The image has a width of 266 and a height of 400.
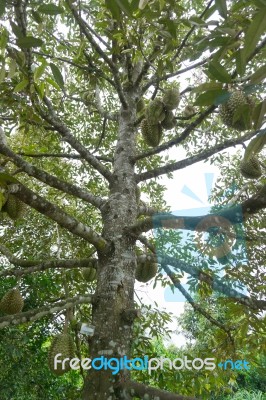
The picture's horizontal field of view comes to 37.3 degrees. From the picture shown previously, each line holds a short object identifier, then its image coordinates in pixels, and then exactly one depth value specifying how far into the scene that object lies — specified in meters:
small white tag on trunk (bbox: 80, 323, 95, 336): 1.47
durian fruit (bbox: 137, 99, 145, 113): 2.91
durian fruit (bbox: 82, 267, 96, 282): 2.57
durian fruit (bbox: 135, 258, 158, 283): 2.31
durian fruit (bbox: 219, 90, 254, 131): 1.63
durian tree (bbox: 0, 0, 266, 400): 1.12
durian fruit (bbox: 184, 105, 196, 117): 2.86
